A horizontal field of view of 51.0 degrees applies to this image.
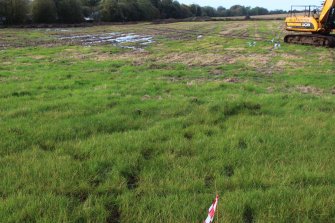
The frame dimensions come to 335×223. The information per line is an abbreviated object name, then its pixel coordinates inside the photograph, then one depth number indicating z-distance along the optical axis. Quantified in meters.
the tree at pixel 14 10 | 65.75
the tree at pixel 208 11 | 145.11
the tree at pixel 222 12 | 151.54
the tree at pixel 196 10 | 133.62
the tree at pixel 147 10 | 96.88
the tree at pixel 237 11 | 151.69
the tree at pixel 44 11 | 70.81
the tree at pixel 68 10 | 76.50
